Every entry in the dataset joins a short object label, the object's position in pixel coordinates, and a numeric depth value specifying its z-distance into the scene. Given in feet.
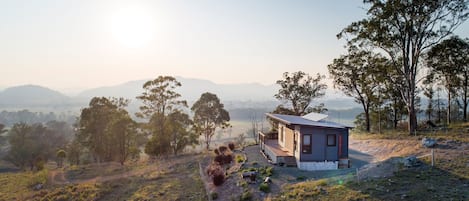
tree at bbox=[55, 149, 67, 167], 106.93
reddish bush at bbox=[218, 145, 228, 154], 84.93
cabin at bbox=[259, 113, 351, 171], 54.70
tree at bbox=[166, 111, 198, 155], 105.50
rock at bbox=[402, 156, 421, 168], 41.34
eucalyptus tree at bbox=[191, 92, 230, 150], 119.55
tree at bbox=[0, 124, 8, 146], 158.53
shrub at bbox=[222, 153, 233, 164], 68.52
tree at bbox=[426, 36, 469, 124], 77.87
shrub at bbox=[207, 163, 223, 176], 55.95
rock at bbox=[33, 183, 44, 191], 63.77
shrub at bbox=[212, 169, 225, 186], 51.21
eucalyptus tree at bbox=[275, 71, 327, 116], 114.42
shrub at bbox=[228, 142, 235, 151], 86.59
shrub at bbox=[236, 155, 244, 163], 66.07
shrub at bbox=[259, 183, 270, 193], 42.19
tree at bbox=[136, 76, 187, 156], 97.19
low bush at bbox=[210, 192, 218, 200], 44.98
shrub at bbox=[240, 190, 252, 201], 40.53
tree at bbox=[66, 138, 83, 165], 123.75
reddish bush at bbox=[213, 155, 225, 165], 68.23
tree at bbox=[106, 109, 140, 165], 91.97
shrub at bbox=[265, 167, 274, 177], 50.25
